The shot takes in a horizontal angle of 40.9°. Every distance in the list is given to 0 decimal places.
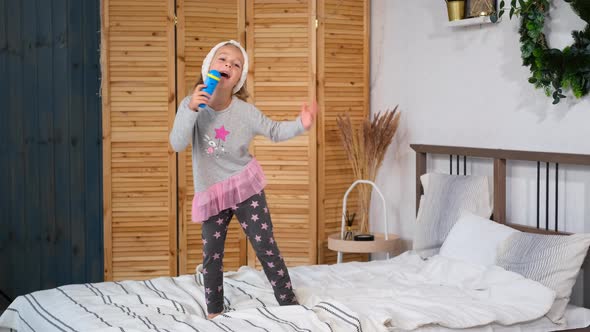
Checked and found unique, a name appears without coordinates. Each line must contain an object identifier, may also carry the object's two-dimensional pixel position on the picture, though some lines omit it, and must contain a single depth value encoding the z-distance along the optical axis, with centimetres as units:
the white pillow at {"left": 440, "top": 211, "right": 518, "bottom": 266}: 344
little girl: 309
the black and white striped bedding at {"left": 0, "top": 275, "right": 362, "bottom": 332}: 262
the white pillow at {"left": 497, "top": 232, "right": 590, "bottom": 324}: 311
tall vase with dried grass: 454
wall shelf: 385
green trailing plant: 328
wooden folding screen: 460
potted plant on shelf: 403
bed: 270
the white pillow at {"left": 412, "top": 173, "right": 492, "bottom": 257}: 380
